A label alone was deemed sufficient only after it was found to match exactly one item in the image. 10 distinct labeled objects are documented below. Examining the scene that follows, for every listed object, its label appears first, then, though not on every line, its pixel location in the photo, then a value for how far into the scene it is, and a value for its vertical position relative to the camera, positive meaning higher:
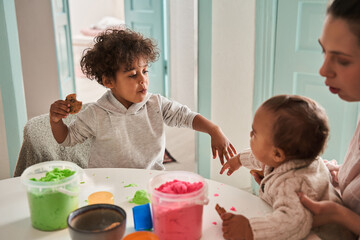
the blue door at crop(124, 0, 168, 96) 4.16 -0.21
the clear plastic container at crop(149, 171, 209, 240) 0.87 -0.47
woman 0.90 -0.15
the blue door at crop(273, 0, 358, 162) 2.11 -0.34
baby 0.91 -0.42
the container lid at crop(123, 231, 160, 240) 0.91 -0.53
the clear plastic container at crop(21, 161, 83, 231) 0.95 -0.47
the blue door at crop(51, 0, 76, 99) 3.34 -0.36
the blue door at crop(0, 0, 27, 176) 2.24 -0.45
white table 0.98 -0.55
